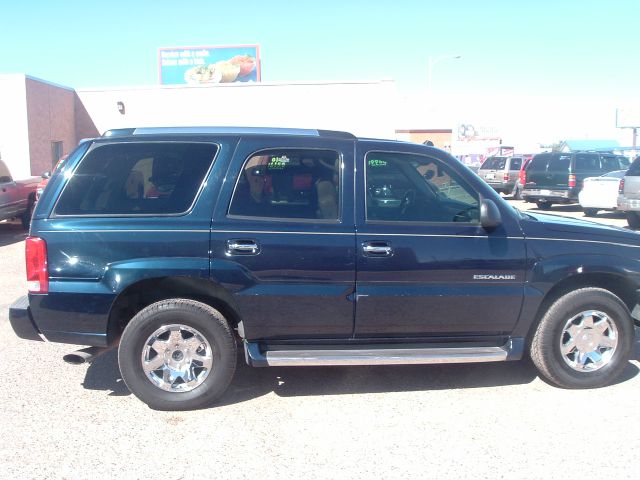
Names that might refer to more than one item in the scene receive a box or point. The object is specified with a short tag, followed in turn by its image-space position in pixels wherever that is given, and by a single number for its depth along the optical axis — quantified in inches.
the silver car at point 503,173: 995.9
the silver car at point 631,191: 542.3
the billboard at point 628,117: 2424.7
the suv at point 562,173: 763.4
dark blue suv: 173.2
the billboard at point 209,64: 1488.7
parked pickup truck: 515.5
